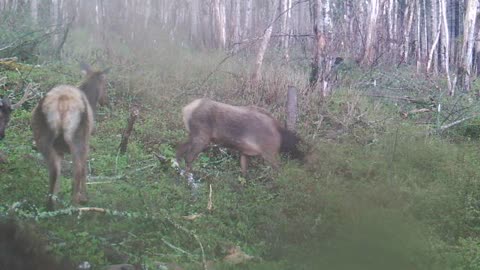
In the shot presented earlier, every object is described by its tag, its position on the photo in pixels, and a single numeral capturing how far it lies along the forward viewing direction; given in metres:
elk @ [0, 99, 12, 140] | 7.95
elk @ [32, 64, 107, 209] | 6.78
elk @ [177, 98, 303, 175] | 9.47
